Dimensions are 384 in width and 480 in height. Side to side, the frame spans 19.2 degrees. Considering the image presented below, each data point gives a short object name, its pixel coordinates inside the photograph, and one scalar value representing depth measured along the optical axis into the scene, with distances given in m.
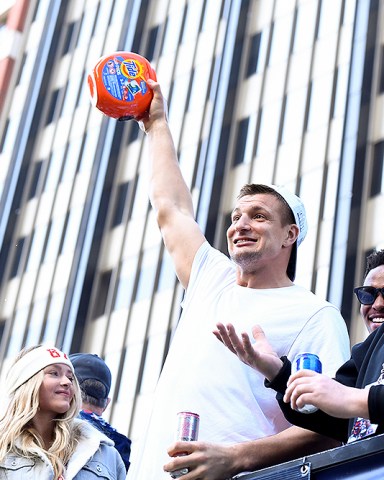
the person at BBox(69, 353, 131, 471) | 6.26
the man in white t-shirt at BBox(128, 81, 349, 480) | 4.11
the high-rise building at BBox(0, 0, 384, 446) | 24.03
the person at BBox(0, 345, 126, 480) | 4.89
